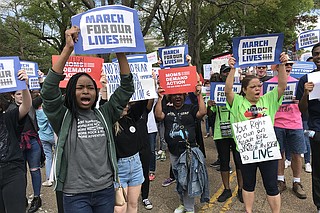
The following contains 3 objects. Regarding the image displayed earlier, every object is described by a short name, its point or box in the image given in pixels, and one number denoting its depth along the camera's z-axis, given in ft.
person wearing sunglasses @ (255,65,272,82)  19.27
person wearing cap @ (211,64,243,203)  15.20
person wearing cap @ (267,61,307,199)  15.60
